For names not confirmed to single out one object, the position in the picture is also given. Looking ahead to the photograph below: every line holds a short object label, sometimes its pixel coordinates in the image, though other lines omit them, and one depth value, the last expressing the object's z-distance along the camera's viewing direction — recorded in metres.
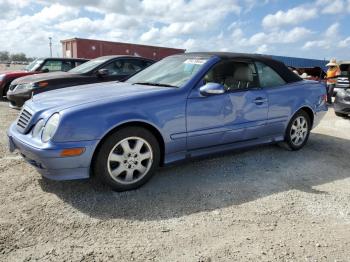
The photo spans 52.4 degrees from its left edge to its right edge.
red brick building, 17.69
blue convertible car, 3.38
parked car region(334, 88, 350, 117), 8.44
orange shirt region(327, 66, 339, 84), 11.13
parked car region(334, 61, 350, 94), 10.20
